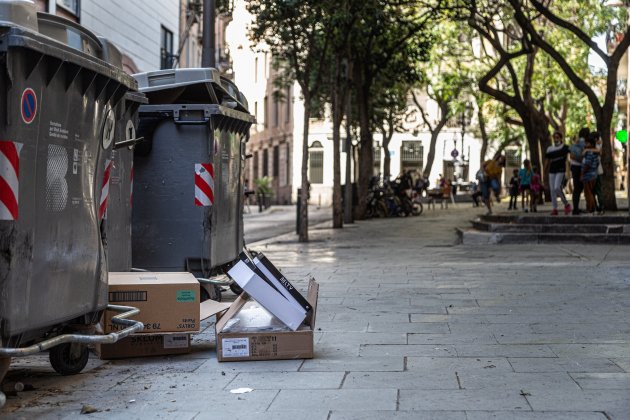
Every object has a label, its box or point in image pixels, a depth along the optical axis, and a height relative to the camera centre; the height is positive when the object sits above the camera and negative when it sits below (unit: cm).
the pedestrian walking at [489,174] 3012 +23
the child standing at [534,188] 2705 -15
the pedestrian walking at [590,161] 2031 +41
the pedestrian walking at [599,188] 2166 -12
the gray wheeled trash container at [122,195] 890 -12
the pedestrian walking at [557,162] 2127 +40
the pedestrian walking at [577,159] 2067 +45
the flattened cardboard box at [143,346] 717 -110
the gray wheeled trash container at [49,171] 546 +5
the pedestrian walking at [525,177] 3022 +15
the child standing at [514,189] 3462 -21
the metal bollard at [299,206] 2215 -50
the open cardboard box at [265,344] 698 -105
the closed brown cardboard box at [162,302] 704 -78
